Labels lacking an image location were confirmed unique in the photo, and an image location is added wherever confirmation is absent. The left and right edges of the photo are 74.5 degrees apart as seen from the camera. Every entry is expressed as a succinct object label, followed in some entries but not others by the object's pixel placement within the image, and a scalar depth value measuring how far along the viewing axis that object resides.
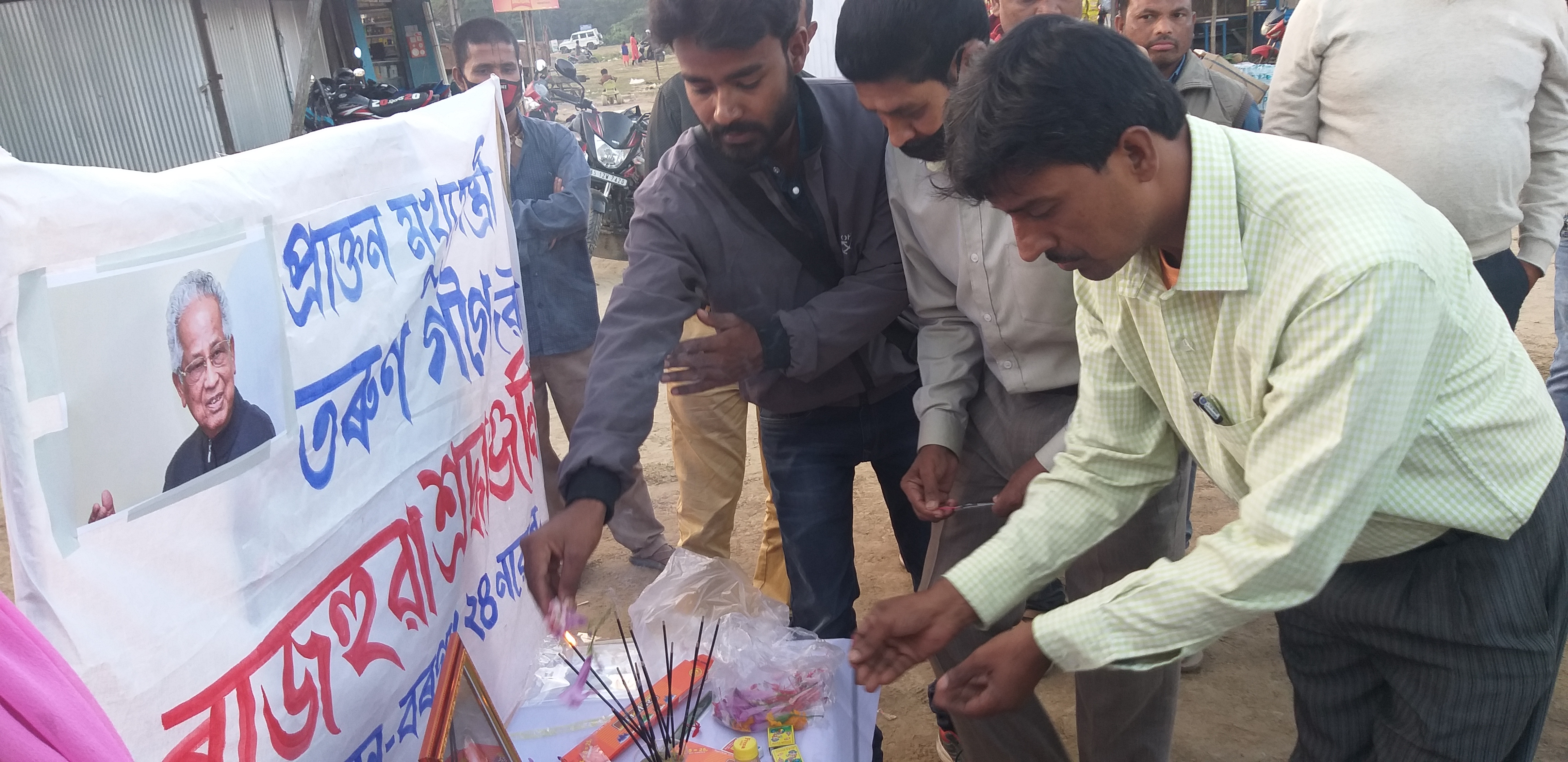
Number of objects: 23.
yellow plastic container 1.52
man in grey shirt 1.76
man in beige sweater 2.48
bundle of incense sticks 1.49
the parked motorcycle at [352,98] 5.10
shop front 10.36
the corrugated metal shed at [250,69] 7.60
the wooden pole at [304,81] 5.66
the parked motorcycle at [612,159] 7.90
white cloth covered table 1.59
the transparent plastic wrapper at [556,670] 1.80
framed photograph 1.32
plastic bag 1.91
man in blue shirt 3.54
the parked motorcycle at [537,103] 9.37
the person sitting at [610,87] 19.86
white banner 0.94
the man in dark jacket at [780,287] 1.87
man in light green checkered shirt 1.06
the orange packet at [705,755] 1.52
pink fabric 0.80
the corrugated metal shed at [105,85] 6.15
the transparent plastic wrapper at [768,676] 1.62
